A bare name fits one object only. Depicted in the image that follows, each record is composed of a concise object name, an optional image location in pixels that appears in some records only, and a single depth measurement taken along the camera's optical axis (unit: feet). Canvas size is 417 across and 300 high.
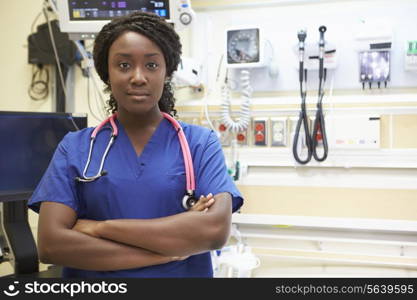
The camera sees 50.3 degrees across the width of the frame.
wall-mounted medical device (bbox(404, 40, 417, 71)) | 6.86
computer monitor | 5.77
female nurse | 3.59
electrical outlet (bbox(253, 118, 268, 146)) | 7.61
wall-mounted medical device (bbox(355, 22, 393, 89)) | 6.89
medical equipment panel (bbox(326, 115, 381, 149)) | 7.06
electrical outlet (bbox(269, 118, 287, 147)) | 7.50
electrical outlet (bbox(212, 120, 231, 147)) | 7.79
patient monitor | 6.23
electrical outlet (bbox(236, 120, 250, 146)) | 7.72
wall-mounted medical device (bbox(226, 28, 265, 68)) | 7.32
